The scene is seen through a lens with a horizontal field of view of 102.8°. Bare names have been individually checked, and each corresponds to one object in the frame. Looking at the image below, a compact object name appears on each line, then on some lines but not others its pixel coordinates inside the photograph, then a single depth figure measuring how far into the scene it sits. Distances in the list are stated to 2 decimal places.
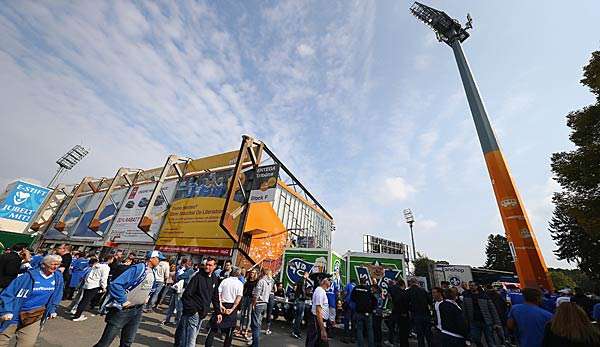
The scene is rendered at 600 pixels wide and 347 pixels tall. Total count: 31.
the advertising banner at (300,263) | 11.10
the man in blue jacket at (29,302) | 3.10
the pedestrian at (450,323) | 4.49
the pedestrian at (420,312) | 6.38
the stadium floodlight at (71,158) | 39.47
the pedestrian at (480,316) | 7.05
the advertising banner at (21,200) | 22.23
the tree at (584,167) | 9.52
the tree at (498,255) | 43.75
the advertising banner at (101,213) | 25.04
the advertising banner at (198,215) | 17.61
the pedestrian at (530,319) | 3.28
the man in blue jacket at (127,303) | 3.54
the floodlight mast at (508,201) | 10.05
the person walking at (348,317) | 8.05
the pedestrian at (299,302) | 7.69
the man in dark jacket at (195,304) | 4.06
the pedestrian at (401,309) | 6.57
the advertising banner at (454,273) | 18.11
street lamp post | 36.82
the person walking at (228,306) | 4.78
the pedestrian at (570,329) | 2.64
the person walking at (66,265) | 7.90
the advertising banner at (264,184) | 15.57
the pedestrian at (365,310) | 6.63
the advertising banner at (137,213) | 21.28
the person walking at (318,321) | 4.24
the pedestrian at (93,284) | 6.78
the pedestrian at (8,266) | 4.86
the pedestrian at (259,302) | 5.35
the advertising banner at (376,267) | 10.16
